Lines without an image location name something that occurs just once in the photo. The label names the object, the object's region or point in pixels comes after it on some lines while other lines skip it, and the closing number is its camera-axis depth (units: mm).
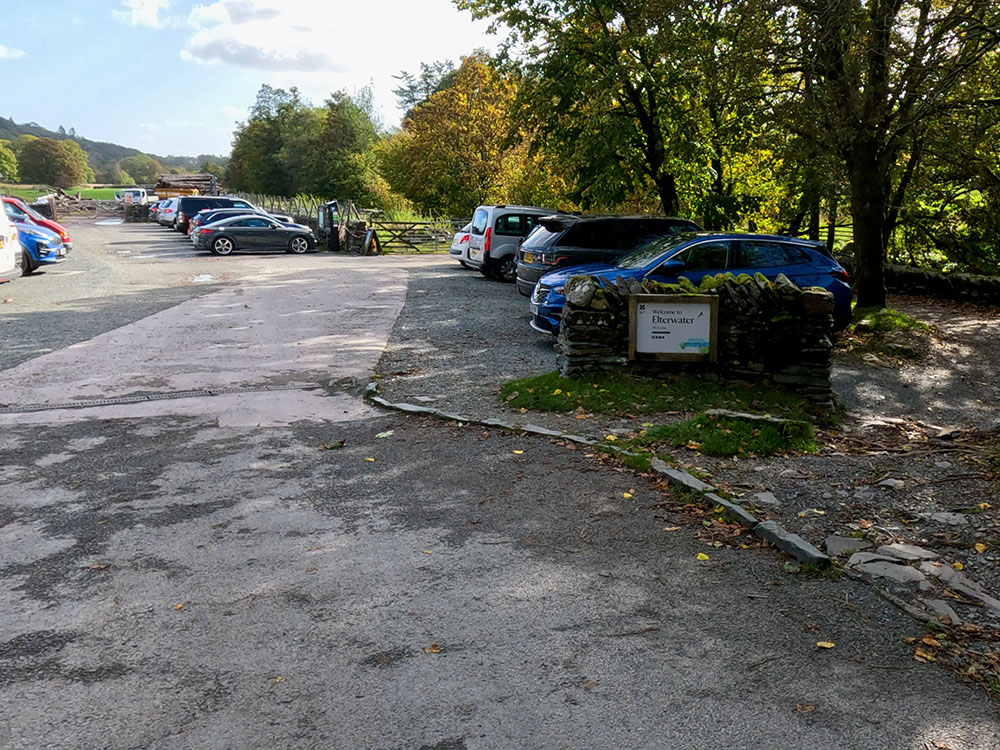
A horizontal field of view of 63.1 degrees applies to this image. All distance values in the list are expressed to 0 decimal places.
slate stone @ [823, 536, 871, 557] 5141
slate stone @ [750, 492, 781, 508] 5977
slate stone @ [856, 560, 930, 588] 4719
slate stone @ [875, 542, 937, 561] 5034
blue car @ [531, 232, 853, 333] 12141
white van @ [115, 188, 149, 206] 61050
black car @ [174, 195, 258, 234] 40469
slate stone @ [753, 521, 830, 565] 4945
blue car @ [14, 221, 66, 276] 22234
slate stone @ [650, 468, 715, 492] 6226
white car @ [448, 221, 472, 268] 23172
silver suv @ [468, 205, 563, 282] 21297
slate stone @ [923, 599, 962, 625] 4266
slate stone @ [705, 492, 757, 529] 5575
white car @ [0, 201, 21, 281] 18922
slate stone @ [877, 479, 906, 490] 6390
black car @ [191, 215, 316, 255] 29781
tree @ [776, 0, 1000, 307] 11031
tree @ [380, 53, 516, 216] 43281
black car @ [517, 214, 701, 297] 15375
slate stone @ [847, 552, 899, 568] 4961
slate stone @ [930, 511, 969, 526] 5649
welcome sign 9281
